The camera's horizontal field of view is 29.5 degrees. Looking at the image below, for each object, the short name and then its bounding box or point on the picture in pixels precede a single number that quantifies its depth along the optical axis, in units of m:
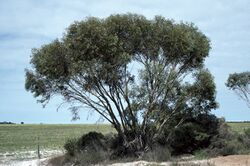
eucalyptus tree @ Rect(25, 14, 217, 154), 28.88
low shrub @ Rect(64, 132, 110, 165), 29.70
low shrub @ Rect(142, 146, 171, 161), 27.75
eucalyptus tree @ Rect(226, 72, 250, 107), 53.59
